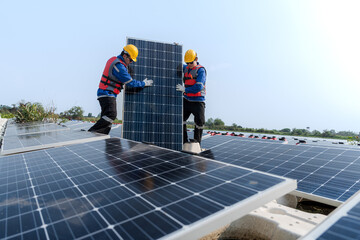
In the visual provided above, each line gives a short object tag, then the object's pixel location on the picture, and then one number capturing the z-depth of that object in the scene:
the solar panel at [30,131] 7.79
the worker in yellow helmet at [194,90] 7.30
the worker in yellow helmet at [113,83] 6.49
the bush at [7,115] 28.95
